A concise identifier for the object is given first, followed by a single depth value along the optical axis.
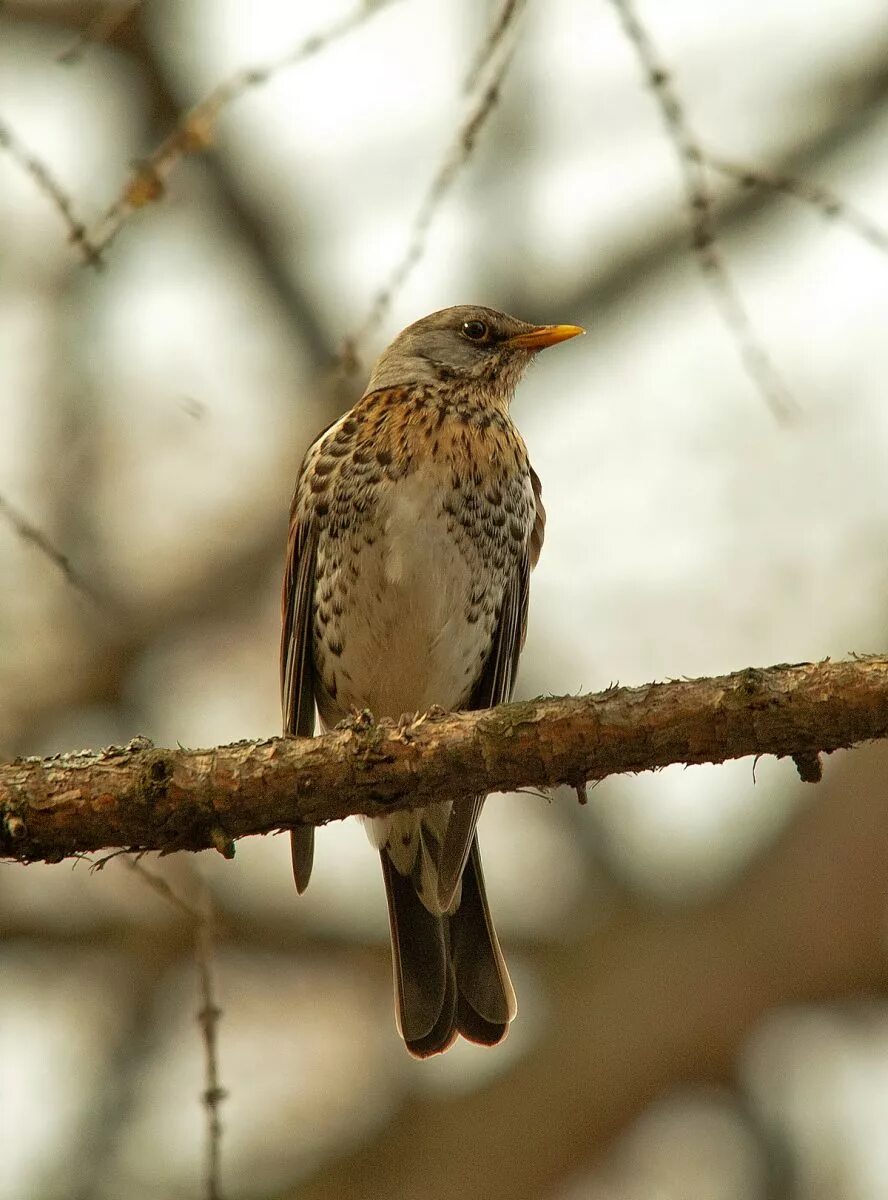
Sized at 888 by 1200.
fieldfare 10.31
